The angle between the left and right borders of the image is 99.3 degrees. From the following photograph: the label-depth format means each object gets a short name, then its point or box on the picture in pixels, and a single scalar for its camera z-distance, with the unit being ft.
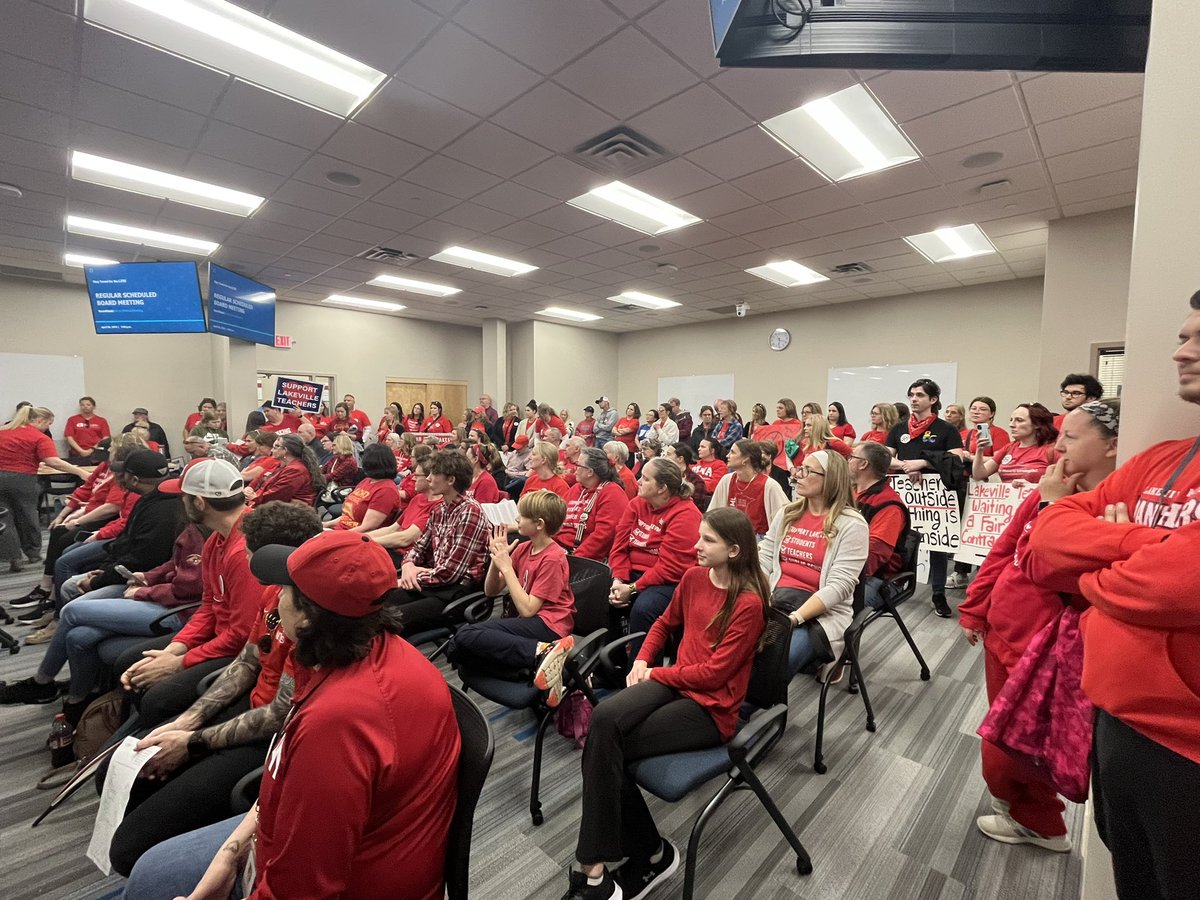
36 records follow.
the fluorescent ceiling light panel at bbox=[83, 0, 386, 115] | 9.00
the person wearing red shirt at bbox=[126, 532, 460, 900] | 3.01
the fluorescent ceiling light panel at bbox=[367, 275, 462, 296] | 26.71
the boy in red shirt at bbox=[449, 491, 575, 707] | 6.77
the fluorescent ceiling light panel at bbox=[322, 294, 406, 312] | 31.20
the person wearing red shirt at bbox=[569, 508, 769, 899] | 5.11
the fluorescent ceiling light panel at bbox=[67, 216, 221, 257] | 18.45
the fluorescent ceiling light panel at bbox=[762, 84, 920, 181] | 11.53
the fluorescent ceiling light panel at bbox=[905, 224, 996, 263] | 19.40
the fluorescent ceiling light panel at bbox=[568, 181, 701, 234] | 16.43
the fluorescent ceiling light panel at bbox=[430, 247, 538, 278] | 22.38
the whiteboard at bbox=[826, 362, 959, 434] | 28.12
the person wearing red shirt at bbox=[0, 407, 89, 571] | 14.88
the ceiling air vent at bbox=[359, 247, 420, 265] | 21.95
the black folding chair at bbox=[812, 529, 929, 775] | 7.24
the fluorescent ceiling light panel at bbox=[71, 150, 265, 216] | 14.46
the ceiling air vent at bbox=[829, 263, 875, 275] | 23.21
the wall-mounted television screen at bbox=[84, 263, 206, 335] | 20.08
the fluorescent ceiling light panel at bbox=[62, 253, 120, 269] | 22.04
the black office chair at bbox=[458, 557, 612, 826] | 6.54
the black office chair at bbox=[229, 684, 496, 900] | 3.55
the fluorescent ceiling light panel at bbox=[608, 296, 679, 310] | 29.48
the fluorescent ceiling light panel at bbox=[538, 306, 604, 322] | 33.81
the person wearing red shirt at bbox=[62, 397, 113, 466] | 24.95
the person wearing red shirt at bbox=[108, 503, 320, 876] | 4.38
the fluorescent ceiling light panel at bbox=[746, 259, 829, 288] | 23.66
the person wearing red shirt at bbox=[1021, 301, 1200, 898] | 2.84
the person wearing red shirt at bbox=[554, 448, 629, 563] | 10.82
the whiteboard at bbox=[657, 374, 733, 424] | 37.21
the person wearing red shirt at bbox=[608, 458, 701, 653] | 9.05
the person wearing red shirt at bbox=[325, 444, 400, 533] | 11.80
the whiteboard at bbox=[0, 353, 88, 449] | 25.05
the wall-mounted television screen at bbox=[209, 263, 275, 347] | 21.91
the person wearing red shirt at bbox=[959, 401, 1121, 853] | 4.89
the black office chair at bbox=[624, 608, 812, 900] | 4.89
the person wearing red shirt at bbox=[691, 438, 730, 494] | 15.52
